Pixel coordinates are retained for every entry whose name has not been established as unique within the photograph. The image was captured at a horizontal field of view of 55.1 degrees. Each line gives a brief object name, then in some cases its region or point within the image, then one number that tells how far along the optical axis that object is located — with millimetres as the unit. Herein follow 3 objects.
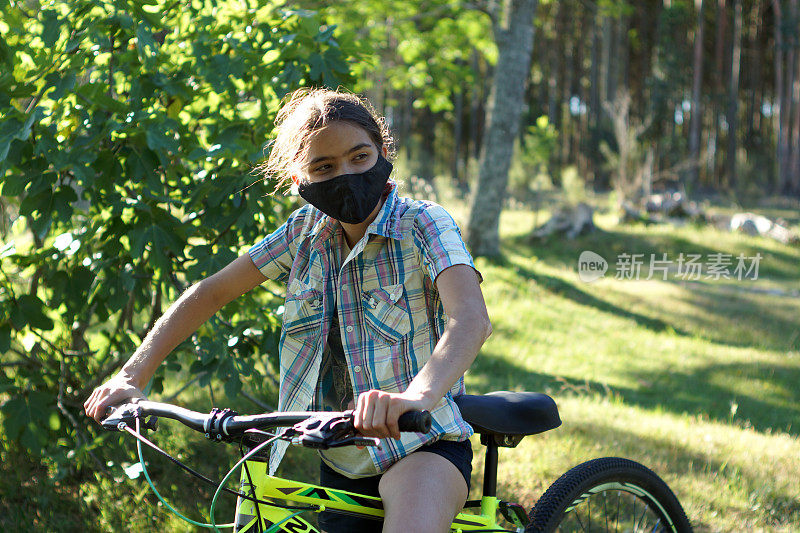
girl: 2078
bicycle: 1663
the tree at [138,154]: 3225
